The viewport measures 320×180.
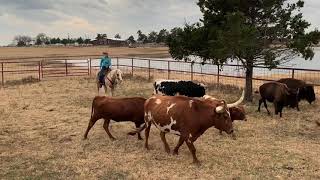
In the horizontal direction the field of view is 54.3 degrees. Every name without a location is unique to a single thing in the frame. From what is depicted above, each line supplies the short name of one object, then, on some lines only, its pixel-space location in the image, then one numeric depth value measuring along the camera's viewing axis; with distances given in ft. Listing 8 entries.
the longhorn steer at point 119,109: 22.72
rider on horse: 39.06
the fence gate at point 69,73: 62.67
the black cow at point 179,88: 31.95
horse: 39.05
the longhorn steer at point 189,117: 18.99
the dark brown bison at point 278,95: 30.33
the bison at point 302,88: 34.51
